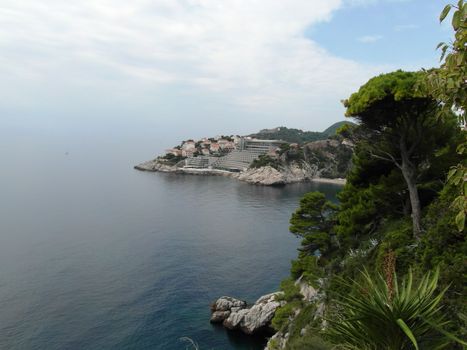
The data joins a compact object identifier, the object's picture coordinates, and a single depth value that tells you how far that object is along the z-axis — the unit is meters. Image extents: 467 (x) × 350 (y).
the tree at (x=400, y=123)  13.27
